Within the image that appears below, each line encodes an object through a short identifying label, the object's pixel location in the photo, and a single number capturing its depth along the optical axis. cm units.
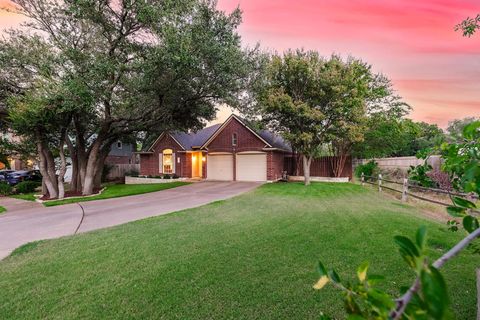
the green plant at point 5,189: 1856
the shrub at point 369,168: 2055
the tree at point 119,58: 1181
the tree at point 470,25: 412
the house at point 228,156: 2269
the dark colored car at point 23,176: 2450
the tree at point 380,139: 2111
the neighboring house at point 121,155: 3186
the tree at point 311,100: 1722
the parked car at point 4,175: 2516
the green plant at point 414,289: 56
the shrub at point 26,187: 1967
